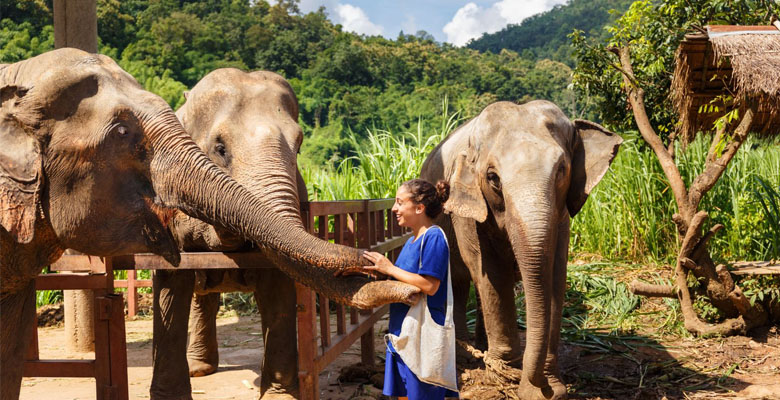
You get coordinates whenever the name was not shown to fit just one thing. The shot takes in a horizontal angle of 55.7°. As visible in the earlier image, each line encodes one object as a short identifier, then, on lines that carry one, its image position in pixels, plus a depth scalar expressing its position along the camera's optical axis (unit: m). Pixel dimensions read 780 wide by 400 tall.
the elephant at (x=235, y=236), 3.80
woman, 3.13
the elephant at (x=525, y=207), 4.03
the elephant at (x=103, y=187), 2.50
